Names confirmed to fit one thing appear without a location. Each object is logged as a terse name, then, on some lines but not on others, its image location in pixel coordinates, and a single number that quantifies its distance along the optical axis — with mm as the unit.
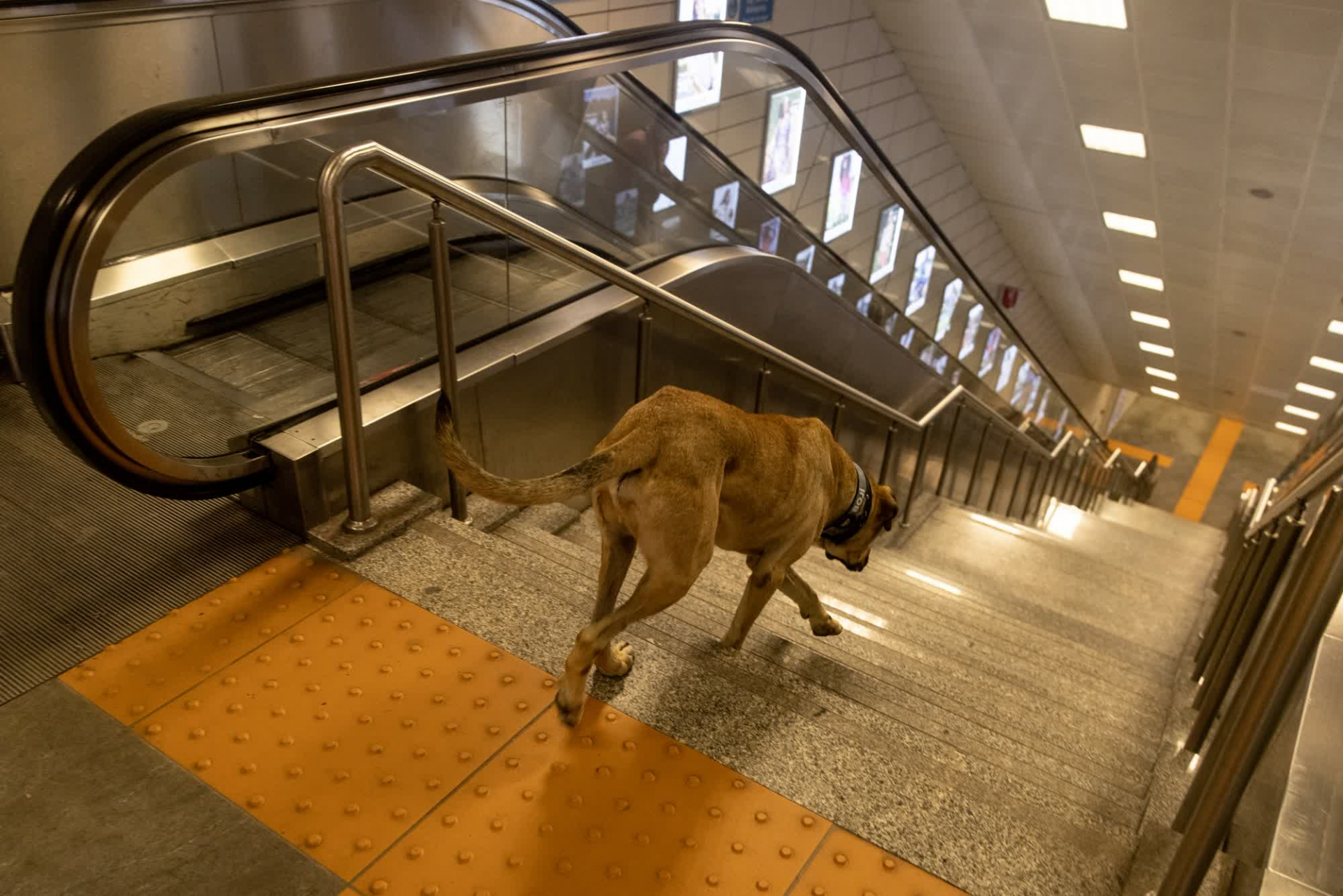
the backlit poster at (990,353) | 8578
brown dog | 2119
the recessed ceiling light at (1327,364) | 13405
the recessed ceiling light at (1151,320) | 14531
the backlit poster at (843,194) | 5840
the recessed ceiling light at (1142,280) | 12695
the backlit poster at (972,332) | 7940
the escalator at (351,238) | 2039
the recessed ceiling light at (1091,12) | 7152
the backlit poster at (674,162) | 4289
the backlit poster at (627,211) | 3990
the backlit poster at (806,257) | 5493
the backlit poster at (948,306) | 7445
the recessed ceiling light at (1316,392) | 15073
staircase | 2098
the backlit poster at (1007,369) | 9153
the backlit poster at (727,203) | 4738
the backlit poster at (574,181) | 3600
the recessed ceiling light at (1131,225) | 10820
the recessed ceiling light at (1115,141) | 8914
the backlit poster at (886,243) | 6418
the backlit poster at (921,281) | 6945
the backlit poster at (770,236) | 5113
